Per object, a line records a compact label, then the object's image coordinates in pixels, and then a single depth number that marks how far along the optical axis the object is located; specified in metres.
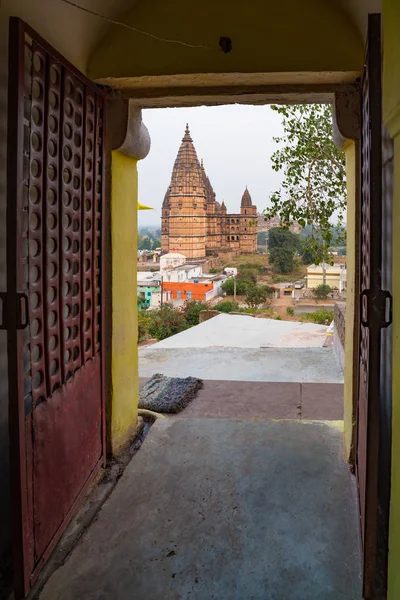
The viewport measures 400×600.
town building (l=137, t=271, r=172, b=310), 38.40
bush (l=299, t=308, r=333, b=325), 26.17
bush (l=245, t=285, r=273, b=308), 39.28
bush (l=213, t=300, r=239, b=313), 32.06
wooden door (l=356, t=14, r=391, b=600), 1.74
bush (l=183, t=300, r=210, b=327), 22.68
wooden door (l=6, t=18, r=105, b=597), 1.77
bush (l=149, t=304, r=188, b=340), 19.06
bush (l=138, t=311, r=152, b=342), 18.83
